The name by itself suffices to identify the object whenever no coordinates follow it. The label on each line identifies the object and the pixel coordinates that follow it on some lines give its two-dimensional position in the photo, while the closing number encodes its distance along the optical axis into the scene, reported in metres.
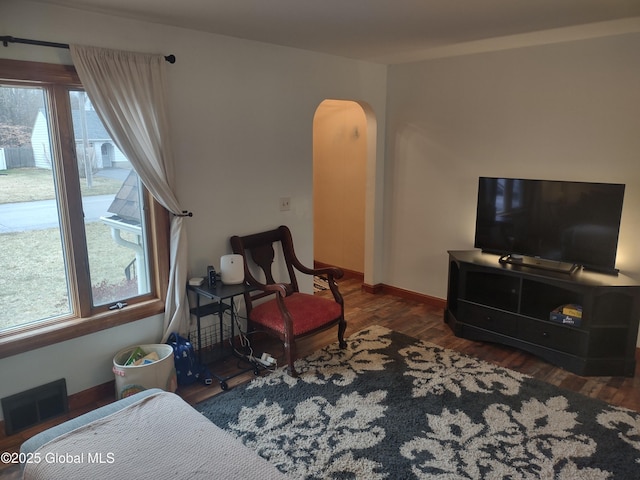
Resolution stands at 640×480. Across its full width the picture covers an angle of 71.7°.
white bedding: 1.56
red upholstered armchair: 3.16
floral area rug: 2.26
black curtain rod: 2.27
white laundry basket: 2.70
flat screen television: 3.22
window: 2.51
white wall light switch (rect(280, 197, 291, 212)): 3.84
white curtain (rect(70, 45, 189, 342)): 2.60
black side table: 3.03
